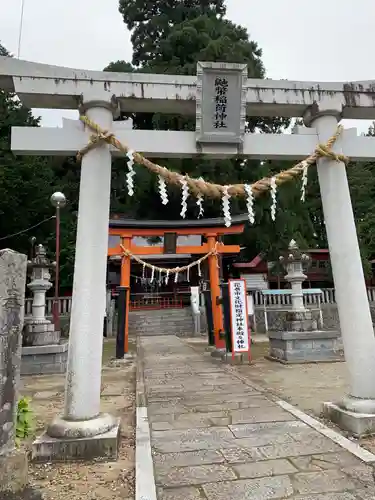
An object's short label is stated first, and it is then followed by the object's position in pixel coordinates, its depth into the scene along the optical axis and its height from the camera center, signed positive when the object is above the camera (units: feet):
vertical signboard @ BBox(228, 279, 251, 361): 31.07 +1.44
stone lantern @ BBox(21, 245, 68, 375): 29.94 -0.28
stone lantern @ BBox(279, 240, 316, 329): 35.09 +5.97
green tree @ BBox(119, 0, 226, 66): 84.89 +70.99
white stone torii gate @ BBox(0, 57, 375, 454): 13.20 +7.33
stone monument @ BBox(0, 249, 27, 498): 8.18 -0.35
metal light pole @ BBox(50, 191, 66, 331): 35.13 +12.59
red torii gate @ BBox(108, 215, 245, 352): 40.88 +11.24
